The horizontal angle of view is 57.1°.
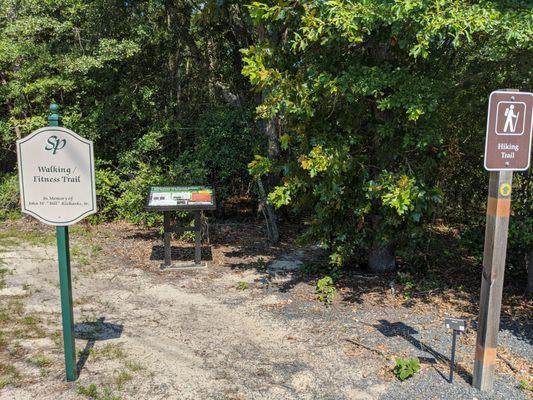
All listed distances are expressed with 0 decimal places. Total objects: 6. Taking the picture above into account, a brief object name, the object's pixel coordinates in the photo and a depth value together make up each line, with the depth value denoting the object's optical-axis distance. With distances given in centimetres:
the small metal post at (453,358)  380
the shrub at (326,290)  589
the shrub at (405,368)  397
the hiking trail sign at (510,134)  351
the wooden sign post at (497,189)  352
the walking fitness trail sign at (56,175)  365
